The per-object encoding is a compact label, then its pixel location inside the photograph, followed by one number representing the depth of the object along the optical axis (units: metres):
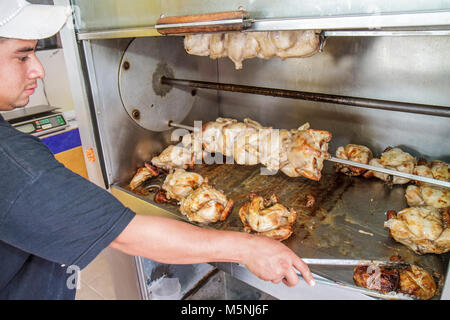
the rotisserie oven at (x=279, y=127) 1.33
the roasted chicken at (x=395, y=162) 1.78
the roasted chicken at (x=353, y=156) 1.93
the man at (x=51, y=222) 0.92
